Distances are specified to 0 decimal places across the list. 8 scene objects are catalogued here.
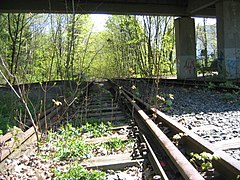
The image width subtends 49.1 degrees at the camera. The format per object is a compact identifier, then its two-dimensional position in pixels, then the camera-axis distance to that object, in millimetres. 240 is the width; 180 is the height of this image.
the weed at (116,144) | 3301
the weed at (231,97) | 6025
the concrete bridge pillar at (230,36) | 14070
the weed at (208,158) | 1880
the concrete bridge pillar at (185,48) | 18312
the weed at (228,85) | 7834
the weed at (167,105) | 5133
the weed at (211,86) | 8594
